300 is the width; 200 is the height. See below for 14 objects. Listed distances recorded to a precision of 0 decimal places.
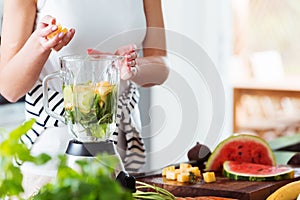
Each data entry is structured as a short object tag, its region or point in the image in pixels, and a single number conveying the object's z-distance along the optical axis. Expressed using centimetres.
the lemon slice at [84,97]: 177
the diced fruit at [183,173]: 207
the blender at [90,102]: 176
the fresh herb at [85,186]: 104
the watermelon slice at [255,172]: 213
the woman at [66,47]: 204
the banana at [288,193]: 191
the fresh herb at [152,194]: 167
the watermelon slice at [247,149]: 235
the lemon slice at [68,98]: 178
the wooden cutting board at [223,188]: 198
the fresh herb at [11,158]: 116
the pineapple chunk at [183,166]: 215
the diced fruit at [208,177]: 209
